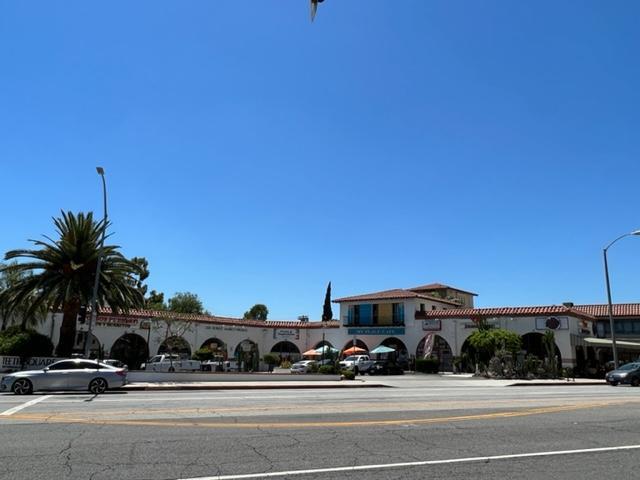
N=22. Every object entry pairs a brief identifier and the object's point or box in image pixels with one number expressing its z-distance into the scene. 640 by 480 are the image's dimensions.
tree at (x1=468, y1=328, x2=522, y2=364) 41.53
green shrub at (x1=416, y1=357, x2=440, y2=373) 46.72
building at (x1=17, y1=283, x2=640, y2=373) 44.81
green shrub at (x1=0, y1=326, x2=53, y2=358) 29.22
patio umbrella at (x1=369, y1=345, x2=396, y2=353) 49.44
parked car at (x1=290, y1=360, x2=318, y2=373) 40.31
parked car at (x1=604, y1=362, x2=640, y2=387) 32.41
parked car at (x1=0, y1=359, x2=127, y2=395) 20.18
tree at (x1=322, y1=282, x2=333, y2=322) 59.72
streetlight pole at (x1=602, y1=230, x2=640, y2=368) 40.04
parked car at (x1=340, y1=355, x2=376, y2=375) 43.91
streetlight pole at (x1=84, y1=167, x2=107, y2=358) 26.81
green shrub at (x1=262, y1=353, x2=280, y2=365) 45.18
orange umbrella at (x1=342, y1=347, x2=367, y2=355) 49.51
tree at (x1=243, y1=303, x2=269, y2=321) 112.21
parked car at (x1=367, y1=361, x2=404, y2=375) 43.44
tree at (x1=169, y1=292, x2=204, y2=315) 82.88
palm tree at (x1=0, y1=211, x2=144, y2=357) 31.12
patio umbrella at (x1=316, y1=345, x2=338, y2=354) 48.85
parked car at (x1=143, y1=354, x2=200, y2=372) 36.44
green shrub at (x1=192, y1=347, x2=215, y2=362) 47.19
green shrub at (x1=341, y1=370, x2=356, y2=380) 33.91
